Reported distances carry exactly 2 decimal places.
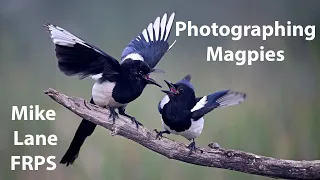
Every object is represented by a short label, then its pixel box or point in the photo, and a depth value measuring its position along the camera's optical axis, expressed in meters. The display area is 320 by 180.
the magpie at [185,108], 8.19
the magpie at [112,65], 8.11
